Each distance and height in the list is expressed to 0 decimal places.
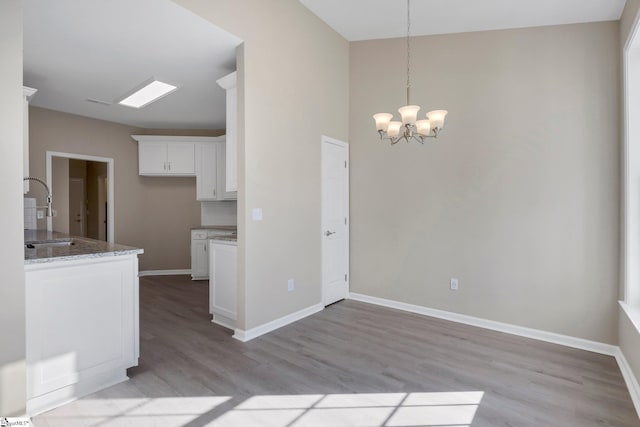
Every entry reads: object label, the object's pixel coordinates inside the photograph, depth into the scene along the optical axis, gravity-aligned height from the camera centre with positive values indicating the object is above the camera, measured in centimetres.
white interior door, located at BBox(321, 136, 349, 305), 408 -13
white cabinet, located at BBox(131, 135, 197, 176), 583 +94
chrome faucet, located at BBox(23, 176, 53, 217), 311 +1
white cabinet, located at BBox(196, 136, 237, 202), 585 +70
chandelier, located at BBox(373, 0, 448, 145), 258 +68
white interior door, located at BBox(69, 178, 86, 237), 770 +11
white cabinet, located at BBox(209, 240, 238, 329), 334 -73
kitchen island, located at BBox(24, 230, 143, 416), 198 -69
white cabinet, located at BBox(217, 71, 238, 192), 328 +79
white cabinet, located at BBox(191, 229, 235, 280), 558 -69
